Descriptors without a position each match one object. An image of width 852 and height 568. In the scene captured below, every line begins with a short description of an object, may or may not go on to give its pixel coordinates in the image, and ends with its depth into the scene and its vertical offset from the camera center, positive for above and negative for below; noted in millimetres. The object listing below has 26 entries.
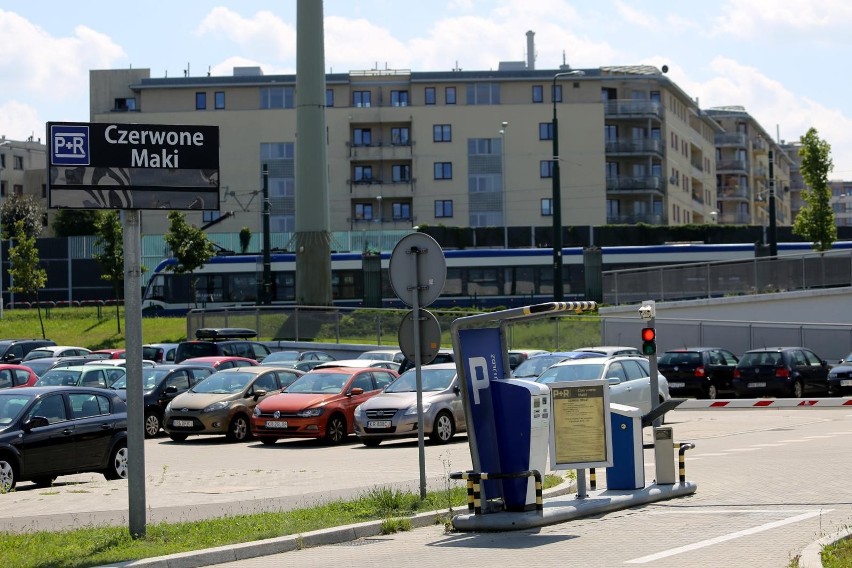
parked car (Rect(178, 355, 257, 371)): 32100 -1561
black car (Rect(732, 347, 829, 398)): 36250 -2381
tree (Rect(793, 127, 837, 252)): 57562 +3855
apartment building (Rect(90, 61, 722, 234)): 90750 +10252
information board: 13977 -1414
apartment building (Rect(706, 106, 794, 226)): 124625 +11191
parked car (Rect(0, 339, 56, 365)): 44125 -1511
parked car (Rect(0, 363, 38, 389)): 28891 -1622
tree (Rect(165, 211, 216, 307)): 60188 +2470
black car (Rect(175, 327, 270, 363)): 40594 -1481
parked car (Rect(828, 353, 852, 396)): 36938 -2613
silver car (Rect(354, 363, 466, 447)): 24391 -2188
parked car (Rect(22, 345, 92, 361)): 42219 -1608
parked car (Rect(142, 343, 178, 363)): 42469 -1698
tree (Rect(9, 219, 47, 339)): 61375 +1624
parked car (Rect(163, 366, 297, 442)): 26562 -2141
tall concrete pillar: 49656 +5370
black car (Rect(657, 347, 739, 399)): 37062 -2318
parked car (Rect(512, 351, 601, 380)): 29278 -1586
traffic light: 19766 -759
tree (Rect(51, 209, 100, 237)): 96500 +5489
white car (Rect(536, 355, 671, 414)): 25922 -1661
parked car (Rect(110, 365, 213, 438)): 28469 -1869
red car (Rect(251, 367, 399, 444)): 25328 -2108
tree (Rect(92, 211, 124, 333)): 62406 +2431
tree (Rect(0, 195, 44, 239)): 96125 +6263
